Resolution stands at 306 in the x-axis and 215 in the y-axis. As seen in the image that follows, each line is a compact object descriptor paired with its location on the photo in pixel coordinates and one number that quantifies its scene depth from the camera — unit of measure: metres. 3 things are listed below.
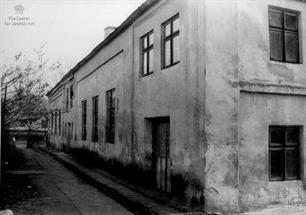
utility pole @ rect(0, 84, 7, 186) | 9.16
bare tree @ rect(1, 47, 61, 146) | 9.28
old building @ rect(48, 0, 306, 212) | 7.73
